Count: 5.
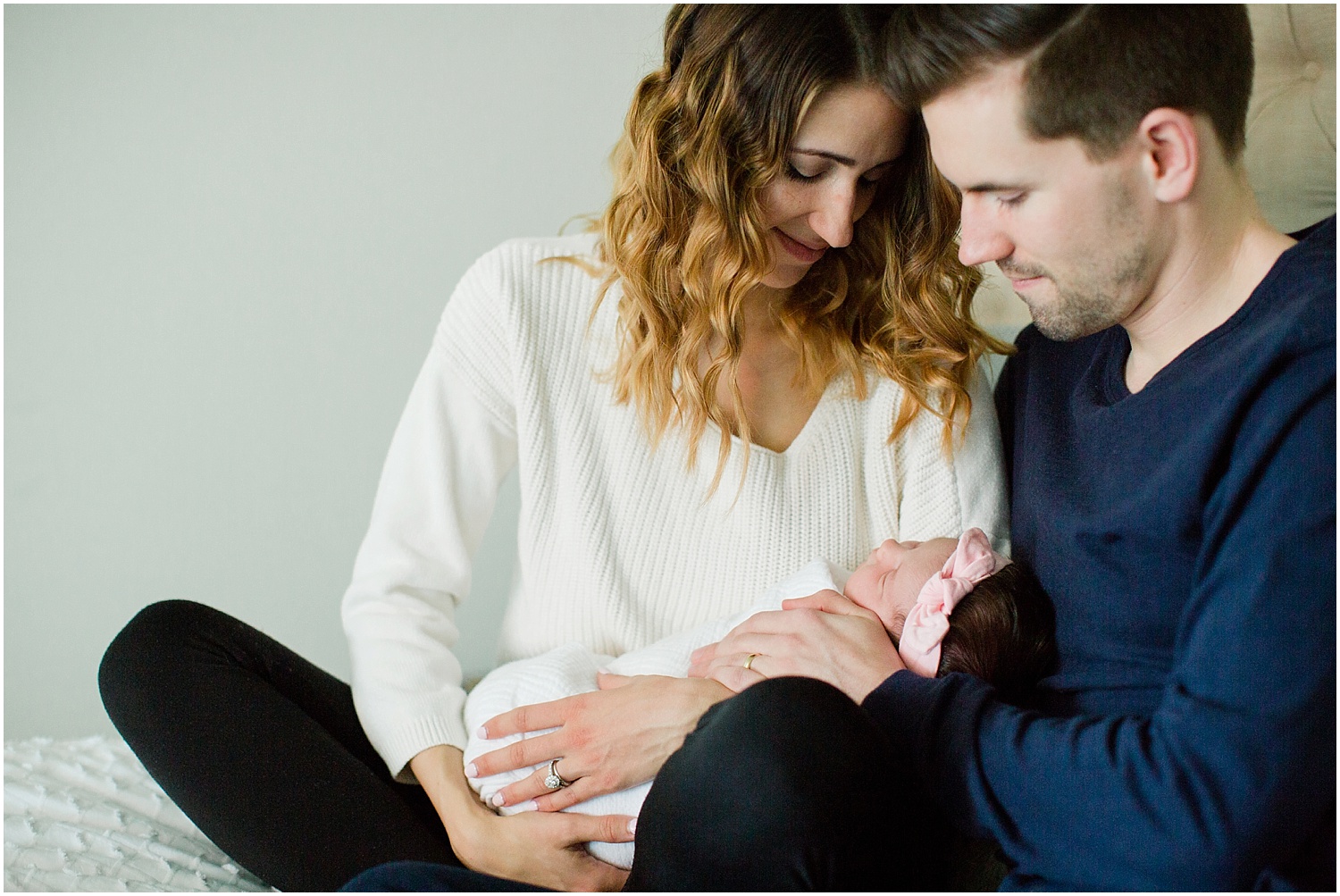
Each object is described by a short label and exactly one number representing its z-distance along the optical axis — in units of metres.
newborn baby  1.24
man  0.93
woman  1.32
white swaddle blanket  1.38
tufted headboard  1.46
